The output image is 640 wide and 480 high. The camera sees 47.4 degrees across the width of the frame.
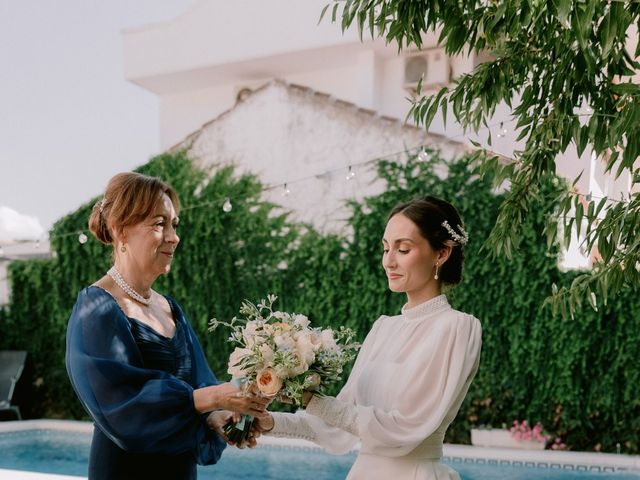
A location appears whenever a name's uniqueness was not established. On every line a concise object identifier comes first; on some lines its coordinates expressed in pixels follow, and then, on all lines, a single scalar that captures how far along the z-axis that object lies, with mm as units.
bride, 2111
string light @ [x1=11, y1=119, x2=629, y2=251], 8016
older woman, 2188
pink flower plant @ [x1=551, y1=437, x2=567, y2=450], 7305
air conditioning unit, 10336
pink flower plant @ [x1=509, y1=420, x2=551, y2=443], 7328
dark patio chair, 9797
